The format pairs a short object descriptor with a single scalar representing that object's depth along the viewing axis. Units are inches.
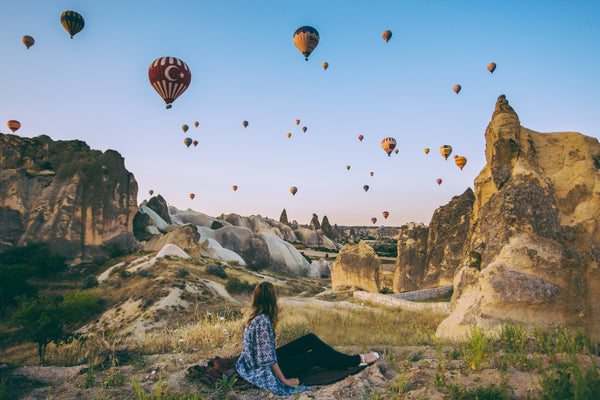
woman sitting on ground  171.5
